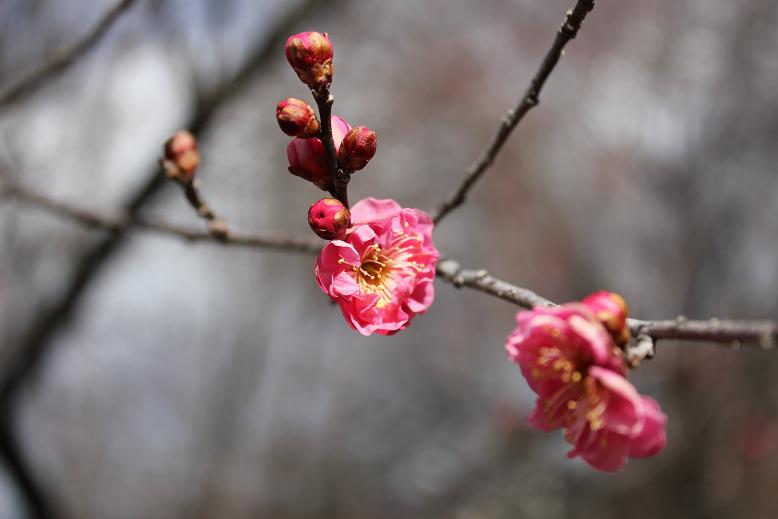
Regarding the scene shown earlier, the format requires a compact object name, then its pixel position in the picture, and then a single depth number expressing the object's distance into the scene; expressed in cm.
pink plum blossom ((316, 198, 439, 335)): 42
